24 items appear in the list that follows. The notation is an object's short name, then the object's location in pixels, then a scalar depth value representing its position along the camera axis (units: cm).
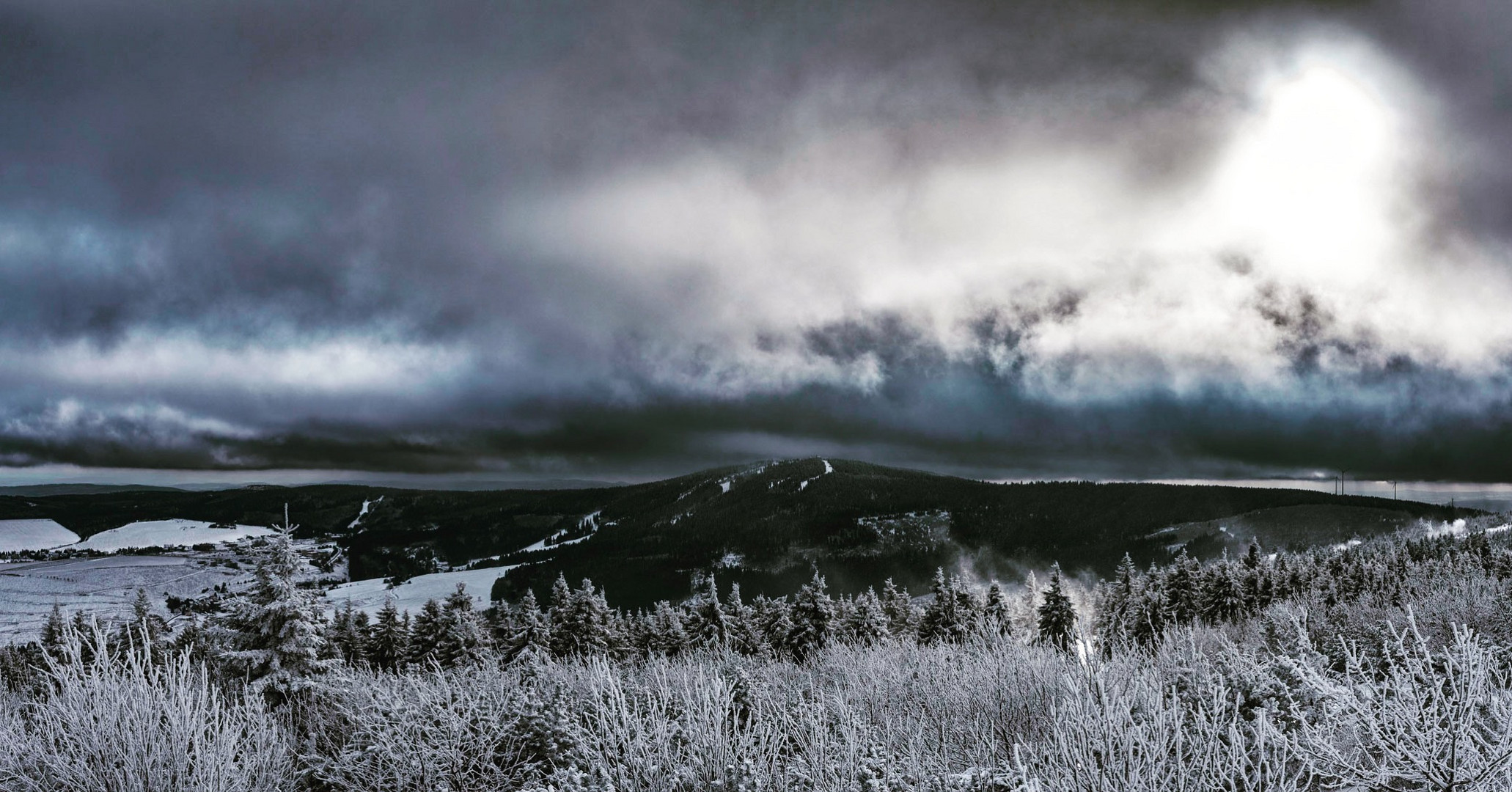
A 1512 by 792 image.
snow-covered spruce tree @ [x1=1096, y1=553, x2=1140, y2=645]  5019
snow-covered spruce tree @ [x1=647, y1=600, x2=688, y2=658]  4703
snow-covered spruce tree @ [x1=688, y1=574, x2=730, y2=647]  4344
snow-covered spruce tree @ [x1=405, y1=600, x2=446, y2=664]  4462
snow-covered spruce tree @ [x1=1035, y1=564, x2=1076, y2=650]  4769
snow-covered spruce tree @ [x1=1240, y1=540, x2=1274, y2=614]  5444
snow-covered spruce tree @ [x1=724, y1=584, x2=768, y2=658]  4562
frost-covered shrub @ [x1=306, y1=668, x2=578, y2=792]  1079
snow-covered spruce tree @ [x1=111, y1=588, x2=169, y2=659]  3734
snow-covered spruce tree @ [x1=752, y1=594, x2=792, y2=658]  4431
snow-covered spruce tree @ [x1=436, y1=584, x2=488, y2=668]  4194
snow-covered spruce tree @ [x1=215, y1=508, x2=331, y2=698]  2128
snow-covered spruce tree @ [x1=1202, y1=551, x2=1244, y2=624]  5112
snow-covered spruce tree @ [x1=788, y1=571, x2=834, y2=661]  4281
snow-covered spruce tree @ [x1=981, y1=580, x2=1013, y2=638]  4195
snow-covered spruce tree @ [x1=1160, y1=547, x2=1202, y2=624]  4934
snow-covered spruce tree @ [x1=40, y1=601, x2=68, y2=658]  3017
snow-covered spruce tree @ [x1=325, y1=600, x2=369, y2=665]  4669
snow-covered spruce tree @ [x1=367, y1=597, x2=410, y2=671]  4484
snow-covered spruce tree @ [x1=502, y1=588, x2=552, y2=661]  4188
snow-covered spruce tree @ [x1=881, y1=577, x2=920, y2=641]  5356
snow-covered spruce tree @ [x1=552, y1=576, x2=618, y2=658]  4241
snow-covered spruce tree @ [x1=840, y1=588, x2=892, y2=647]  4506
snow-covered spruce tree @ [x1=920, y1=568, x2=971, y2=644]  4550
